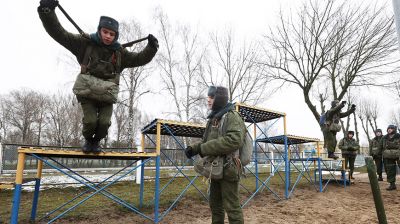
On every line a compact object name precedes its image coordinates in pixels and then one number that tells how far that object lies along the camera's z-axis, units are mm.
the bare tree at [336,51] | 13227
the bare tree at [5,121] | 35844
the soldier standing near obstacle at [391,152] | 8469
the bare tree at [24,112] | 34750
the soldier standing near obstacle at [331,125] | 8406
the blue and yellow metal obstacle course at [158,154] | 3494
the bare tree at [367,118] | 39969
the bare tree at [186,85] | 19188
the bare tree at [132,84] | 17750
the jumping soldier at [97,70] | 3456
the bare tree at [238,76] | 18859
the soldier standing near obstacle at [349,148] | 10327
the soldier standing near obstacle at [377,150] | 10133
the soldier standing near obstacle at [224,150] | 3006
